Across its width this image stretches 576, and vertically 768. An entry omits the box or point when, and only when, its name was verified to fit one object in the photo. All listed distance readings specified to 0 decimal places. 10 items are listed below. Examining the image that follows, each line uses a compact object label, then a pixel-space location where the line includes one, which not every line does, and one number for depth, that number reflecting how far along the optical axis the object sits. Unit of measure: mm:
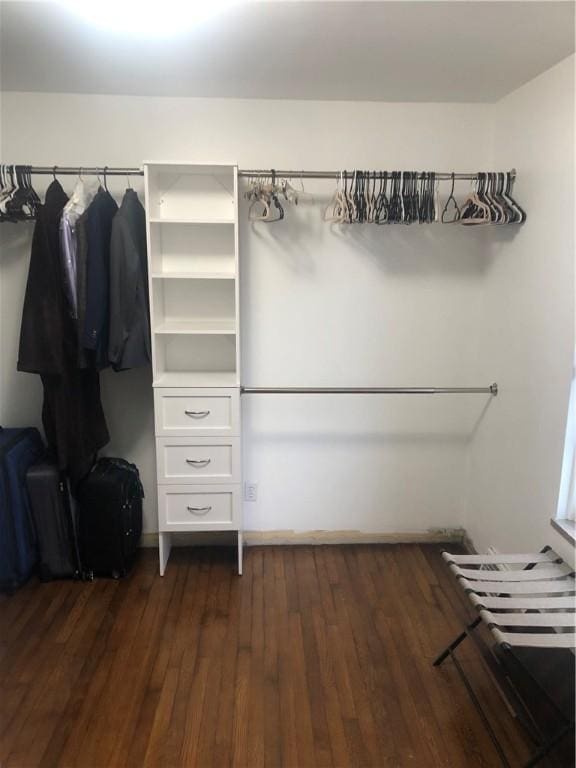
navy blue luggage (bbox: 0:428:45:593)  2553
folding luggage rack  1664
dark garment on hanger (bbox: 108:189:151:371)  2408
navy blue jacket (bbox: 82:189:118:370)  2383
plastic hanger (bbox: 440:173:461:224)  2592
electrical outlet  3037
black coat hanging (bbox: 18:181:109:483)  2387
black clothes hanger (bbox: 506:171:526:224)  2361
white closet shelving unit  2574
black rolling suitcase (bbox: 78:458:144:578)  2674
